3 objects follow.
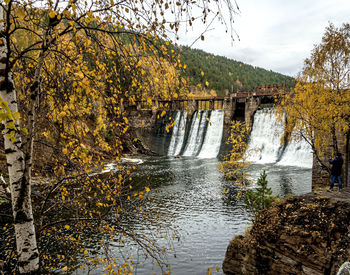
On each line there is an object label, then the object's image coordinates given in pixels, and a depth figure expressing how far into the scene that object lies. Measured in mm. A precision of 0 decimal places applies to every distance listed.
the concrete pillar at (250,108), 35906
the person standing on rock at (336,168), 11141
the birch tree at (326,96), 11852
